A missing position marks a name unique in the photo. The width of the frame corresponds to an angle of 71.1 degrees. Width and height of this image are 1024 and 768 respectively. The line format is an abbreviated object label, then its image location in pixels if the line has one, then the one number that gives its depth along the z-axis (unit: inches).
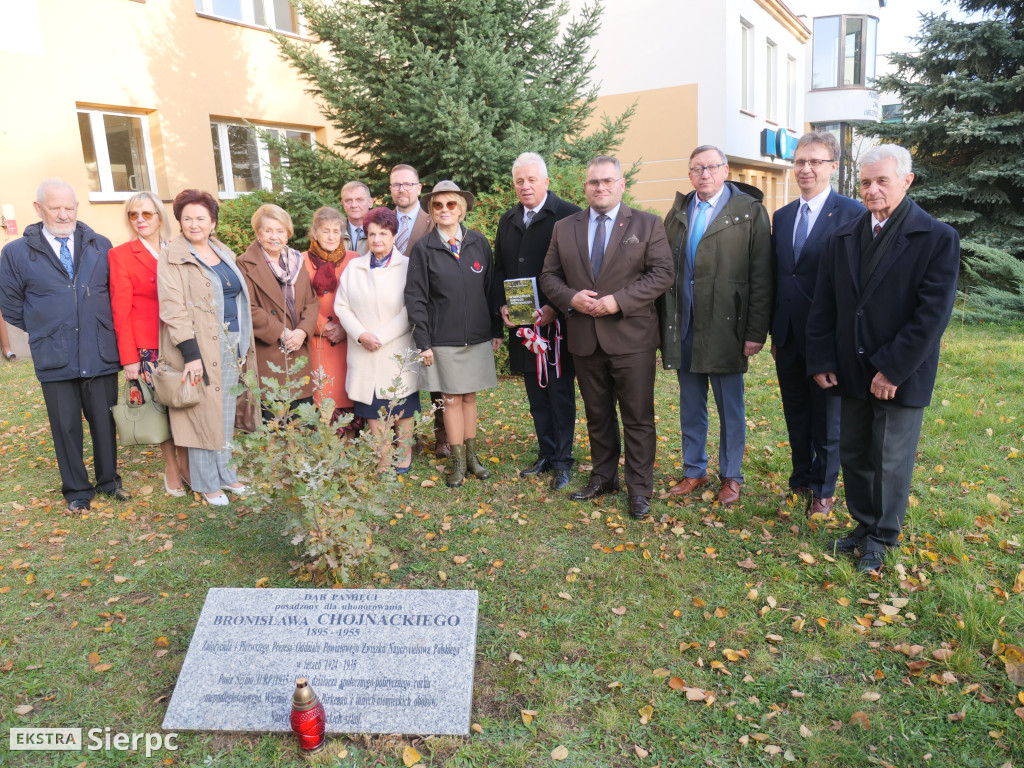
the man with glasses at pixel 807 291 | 178.1
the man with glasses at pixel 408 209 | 232.2
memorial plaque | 114.3
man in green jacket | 185.3
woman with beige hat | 207.0
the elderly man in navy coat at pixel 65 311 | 196.9
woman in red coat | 200.4
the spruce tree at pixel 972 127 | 474.6
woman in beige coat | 194.4
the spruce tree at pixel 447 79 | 314.3
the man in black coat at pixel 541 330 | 209.0
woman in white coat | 209.2
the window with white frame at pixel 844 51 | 949.8
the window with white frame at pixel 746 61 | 733.9
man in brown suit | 183.9
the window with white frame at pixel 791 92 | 871.7
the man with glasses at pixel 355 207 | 244.5
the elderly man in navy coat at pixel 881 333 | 142.9
